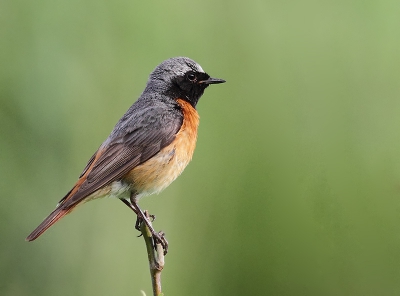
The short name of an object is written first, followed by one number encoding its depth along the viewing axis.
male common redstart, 8.50
